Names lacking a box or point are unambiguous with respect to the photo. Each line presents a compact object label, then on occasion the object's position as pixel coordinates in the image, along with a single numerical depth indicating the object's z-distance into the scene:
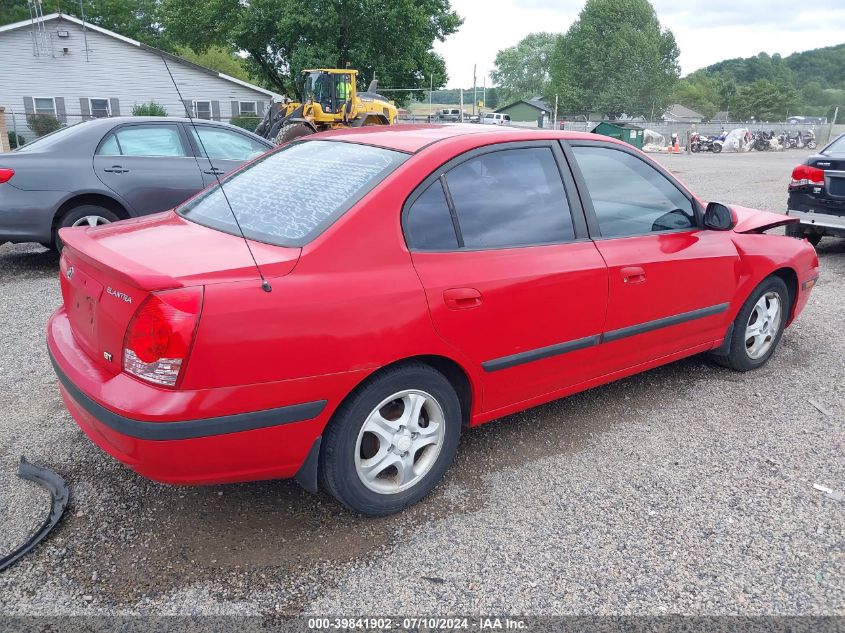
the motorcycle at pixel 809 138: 44.57
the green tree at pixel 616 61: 74.56
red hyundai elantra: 2.33
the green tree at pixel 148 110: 29.62
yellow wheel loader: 20.98
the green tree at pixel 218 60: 53.53
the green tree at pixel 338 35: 34.16
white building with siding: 28.41
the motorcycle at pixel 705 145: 38.67
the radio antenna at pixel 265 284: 2.37
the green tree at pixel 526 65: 125.88
